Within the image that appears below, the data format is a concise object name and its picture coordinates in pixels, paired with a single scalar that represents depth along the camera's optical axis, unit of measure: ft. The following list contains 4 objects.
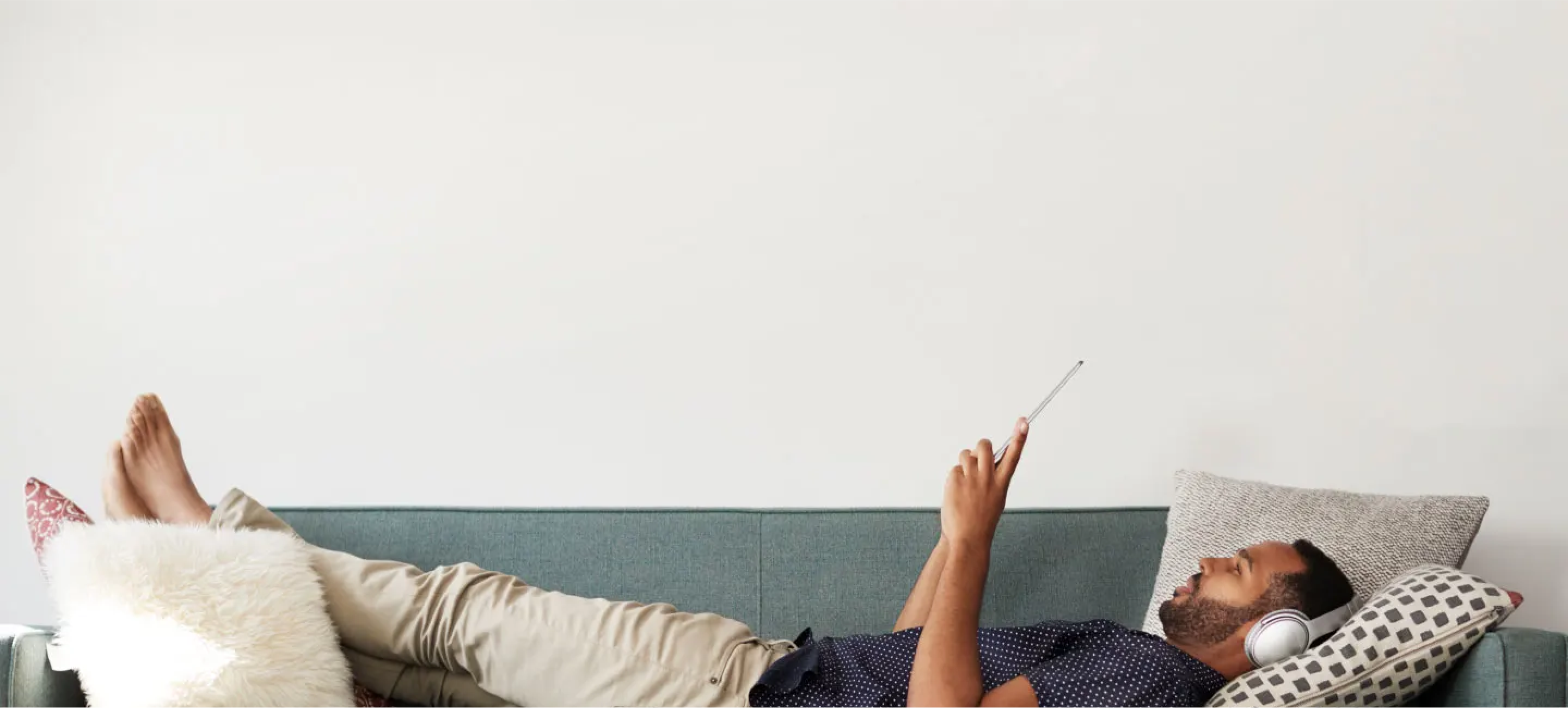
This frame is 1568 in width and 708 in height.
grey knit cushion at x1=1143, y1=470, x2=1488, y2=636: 6.61
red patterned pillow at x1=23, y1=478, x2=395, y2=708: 6.38
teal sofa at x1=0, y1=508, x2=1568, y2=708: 7.41
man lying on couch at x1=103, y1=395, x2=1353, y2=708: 5.65
